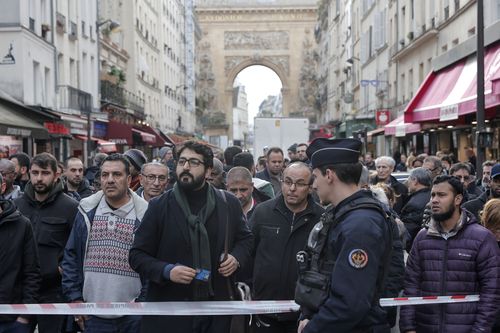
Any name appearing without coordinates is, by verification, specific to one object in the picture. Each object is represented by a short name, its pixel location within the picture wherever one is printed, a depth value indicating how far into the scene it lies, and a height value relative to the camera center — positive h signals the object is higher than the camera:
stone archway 89.56 +11.89
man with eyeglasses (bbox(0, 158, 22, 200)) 8.67 -0.25
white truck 26.38 +0.70
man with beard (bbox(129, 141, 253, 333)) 5.10 -0.62
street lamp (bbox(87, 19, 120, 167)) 35.96 +4.39
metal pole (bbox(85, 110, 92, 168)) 25.11 +0.75
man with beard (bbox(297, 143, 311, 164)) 14.34 +0.03
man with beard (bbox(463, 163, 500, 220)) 7.83 -0.44
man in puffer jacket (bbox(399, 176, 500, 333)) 5.25 -0.84
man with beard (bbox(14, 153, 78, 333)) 6.54 -0.56
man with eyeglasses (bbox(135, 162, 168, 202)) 7.92 -0.25
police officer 3.72 -0.51
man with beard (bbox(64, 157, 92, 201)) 10.05 -0.33
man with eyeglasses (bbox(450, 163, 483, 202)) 10.42 -0.32
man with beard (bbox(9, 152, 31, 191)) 10.15 -0.11
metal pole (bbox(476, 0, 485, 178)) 12.66 +1.14
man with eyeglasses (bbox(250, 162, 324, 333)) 5.85 -0.66
